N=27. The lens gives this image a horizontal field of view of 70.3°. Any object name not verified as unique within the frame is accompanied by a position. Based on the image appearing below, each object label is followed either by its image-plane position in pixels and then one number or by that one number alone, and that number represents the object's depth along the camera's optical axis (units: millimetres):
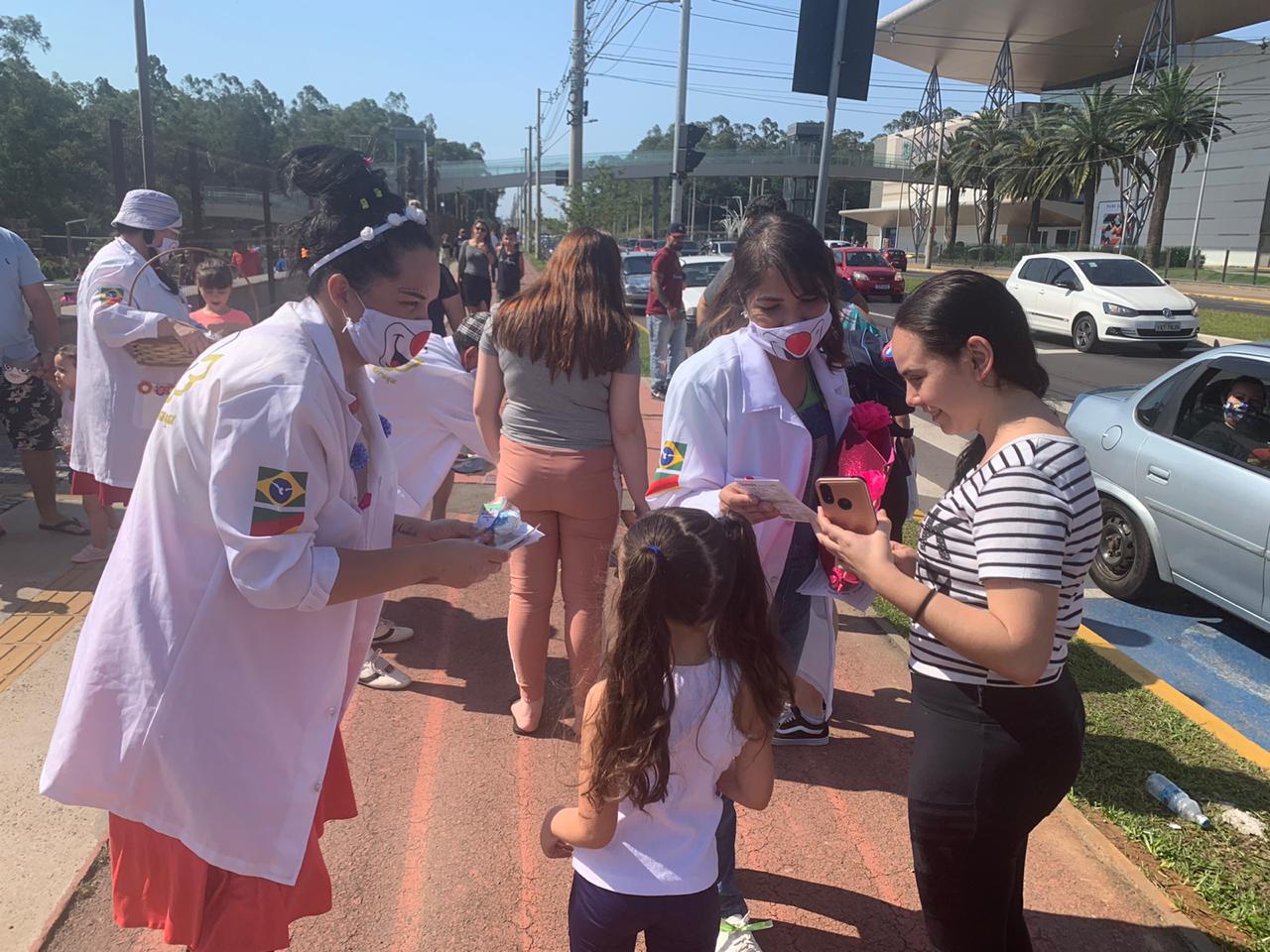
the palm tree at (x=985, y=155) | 54531
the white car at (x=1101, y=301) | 16406
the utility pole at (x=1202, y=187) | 39656
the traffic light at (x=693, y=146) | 15992
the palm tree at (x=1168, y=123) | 39656
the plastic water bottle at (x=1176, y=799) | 3256
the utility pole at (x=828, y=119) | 6641
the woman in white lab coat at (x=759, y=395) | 2715
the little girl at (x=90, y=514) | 5301
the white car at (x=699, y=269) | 18109
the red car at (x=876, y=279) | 27438
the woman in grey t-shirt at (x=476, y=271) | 13367
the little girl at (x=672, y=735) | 1796
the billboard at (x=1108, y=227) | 51884
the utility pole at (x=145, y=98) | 8758
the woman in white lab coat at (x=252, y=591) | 1657
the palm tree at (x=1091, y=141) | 45062
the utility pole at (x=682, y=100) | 18266
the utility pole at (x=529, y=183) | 66031
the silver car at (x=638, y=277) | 21234
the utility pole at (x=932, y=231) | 60125
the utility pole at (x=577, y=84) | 30922
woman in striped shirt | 1713
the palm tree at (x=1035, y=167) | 49125
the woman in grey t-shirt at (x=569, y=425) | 3402
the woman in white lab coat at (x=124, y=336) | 4512
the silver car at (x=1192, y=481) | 4469
